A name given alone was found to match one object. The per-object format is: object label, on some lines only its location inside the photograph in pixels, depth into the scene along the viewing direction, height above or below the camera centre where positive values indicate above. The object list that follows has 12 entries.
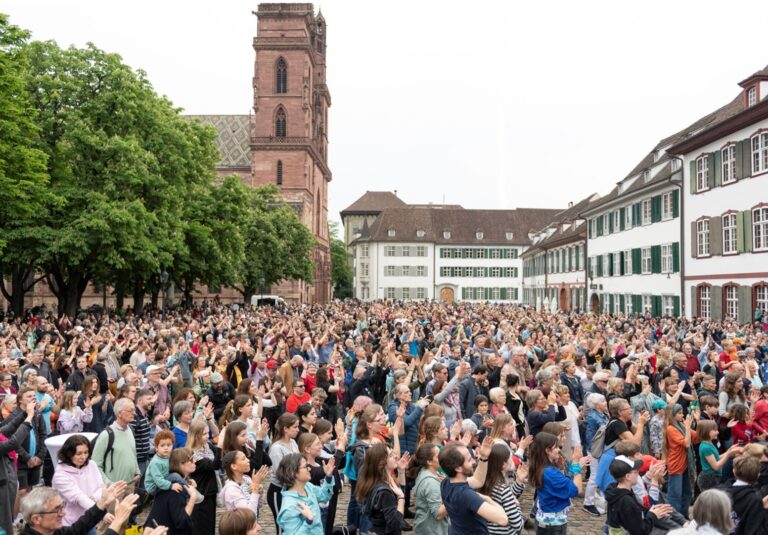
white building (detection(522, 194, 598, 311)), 49.84 +2.85
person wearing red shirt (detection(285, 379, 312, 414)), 9.26 -1.42
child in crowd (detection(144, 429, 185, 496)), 5.64 -1.49
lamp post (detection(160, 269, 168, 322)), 30.99 +0.89
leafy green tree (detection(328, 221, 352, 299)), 111.25 +3.89
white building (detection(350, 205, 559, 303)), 81.50 +4.77
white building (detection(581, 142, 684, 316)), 33.53 +3.20
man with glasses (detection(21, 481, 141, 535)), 4.28 -1.38
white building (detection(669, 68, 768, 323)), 25.95 +3.71
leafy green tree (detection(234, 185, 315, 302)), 56.34 +4.45
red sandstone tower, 72.44 +20.88
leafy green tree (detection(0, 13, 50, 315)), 23.72 +4.84
